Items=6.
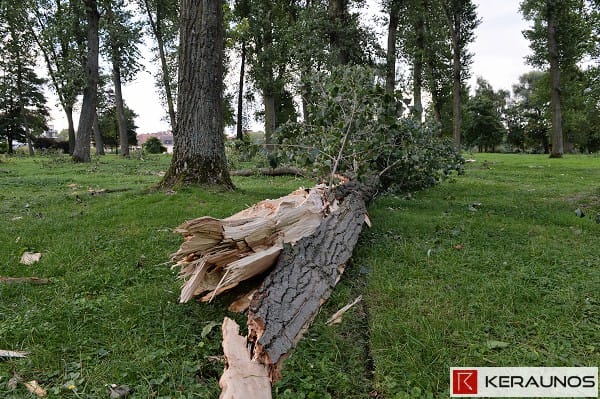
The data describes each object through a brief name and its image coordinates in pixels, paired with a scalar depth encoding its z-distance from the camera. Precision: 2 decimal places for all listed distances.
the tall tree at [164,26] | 18.36
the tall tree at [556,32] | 14.98
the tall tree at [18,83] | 19.44
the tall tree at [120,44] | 15.66
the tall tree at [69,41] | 12.77
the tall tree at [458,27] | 16.00
